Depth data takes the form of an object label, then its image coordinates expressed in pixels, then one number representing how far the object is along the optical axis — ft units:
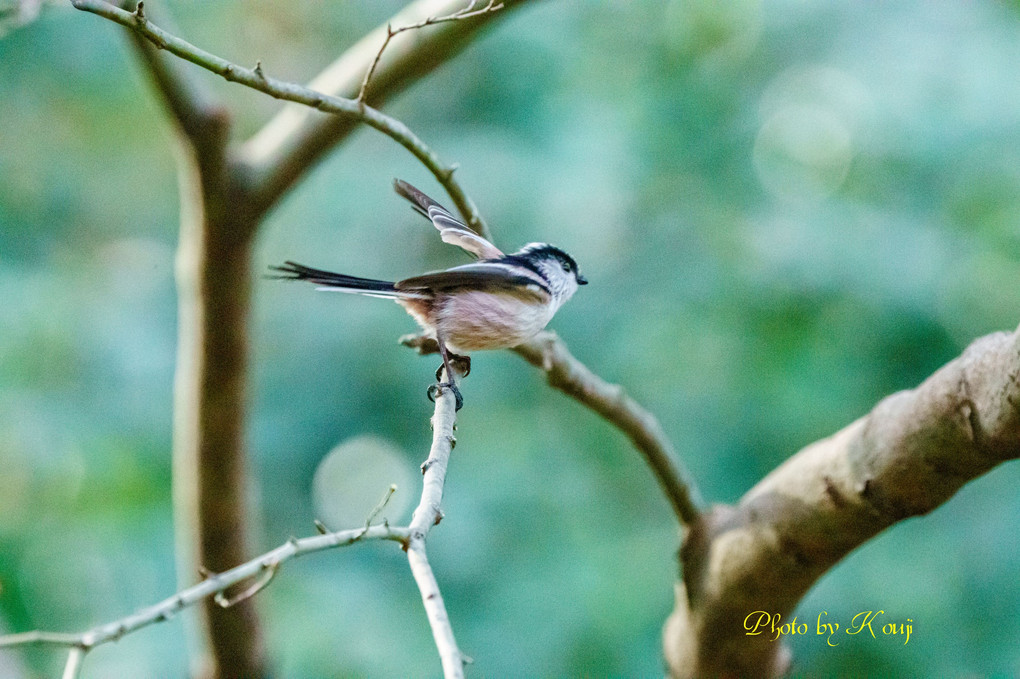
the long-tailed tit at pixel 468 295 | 17.80
